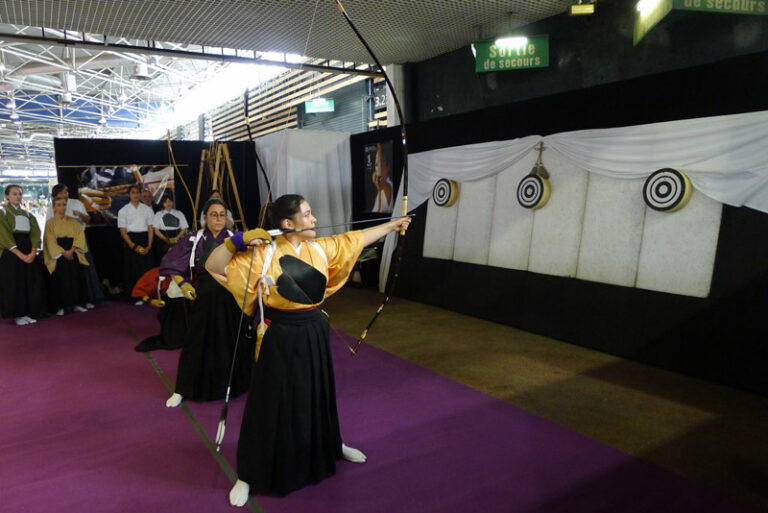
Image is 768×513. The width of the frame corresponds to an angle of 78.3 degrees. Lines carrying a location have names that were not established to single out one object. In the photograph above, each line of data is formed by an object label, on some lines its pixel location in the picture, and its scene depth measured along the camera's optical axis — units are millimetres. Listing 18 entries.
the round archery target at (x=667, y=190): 2998
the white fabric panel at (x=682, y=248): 2928
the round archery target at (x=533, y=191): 3920
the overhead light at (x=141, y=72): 8505
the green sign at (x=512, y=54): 4355
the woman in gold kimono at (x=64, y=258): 4793
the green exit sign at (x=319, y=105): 7494
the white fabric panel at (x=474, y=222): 4527
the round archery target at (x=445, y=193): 4881
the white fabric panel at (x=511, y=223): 4125
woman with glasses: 2707
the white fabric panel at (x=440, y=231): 4945
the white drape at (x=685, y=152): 2691
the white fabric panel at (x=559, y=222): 3715
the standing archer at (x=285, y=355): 1646
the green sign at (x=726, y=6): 2461
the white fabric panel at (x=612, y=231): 3316
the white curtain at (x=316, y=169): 5988
